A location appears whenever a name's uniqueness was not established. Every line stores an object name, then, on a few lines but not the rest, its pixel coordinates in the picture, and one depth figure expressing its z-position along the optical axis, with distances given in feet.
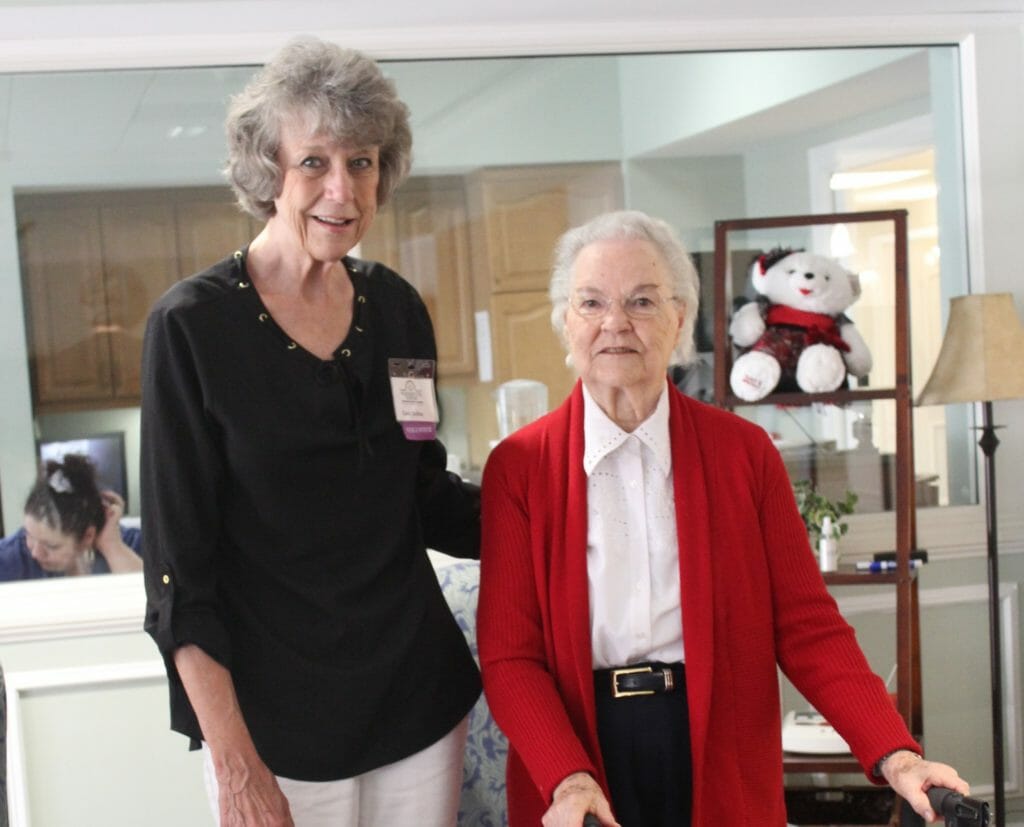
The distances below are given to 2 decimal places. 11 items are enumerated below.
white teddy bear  10.15
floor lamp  10.11
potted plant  10.32
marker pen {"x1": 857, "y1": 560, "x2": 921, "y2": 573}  9.94
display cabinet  11.28
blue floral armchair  7.52
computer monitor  10.58
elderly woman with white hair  6.15
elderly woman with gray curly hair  5.23
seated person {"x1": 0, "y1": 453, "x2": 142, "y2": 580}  10.50
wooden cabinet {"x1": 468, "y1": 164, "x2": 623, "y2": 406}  11.44
